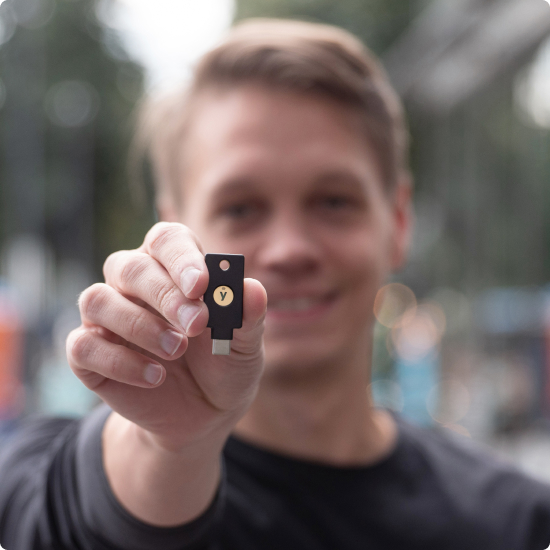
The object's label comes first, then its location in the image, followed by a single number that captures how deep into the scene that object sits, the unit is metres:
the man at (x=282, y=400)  1.07
